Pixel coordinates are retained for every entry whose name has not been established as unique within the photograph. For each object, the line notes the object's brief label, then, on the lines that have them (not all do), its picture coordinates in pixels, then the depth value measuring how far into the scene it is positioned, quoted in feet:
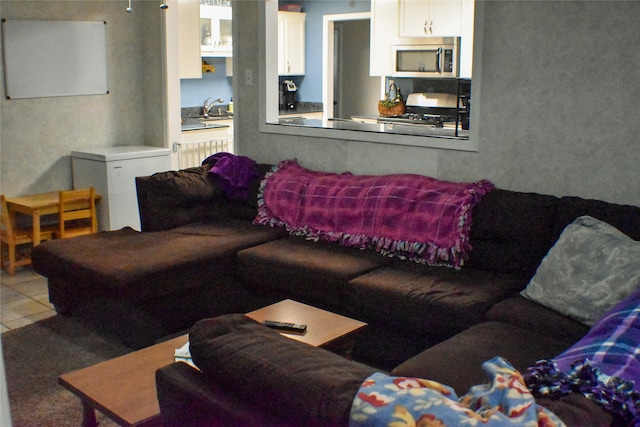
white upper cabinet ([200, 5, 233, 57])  24.50
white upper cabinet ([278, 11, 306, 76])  27.20
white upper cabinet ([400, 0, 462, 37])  22.25
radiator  20.26
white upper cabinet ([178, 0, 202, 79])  20.53
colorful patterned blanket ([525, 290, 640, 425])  4.95
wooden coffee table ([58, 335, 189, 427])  6.97
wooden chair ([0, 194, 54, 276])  15.79
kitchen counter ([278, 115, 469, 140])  13.44
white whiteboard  16.66
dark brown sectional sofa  9.03
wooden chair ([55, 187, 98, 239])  16.05
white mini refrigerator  17.26
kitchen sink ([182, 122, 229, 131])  21.53
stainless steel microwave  22.79
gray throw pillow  8.82
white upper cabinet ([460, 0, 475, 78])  21.90
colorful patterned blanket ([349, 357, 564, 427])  4.09
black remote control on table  8.99
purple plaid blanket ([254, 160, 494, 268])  11.56
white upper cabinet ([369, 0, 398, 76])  23.67
